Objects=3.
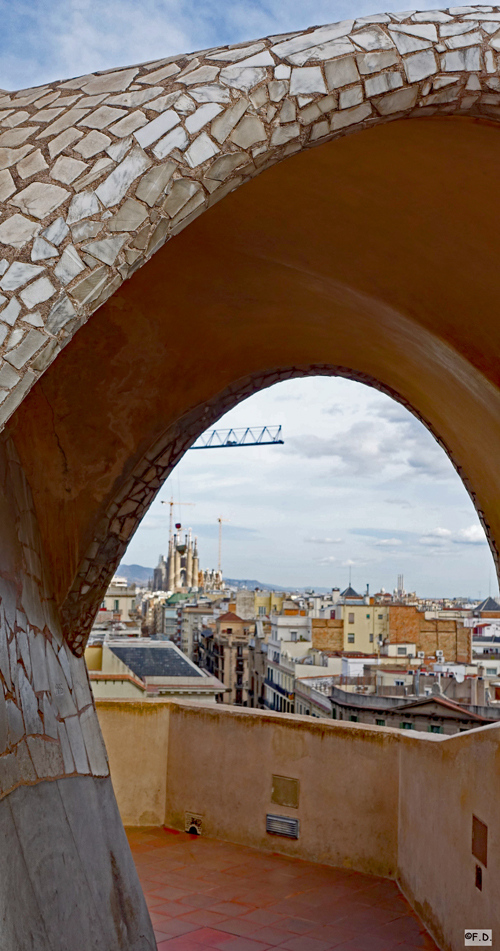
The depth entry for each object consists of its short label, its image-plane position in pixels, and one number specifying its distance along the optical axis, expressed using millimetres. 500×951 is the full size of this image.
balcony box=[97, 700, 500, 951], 4012
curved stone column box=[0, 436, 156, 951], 2832
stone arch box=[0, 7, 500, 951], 1833
